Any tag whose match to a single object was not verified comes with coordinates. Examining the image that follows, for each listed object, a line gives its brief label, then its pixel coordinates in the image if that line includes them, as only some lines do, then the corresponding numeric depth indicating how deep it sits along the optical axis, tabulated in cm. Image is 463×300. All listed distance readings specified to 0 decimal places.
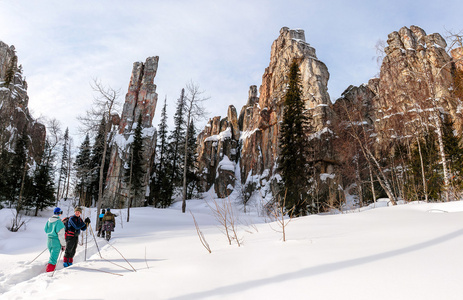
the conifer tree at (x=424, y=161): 1559
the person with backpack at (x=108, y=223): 1060
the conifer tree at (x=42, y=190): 2488
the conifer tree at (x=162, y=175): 2939
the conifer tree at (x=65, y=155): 3831
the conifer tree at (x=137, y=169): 2952
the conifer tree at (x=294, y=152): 1702
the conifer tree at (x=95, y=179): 3425
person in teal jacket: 571
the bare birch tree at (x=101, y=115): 1395
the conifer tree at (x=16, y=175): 2373
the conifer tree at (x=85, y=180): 3363
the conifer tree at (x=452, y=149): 1739
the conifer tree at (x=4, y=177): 2078
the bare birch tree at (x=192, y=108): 2244
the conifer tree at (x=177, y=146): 3088
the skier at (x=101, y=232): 1147
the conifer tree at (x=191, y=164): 3141
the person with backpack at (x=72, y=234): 633
